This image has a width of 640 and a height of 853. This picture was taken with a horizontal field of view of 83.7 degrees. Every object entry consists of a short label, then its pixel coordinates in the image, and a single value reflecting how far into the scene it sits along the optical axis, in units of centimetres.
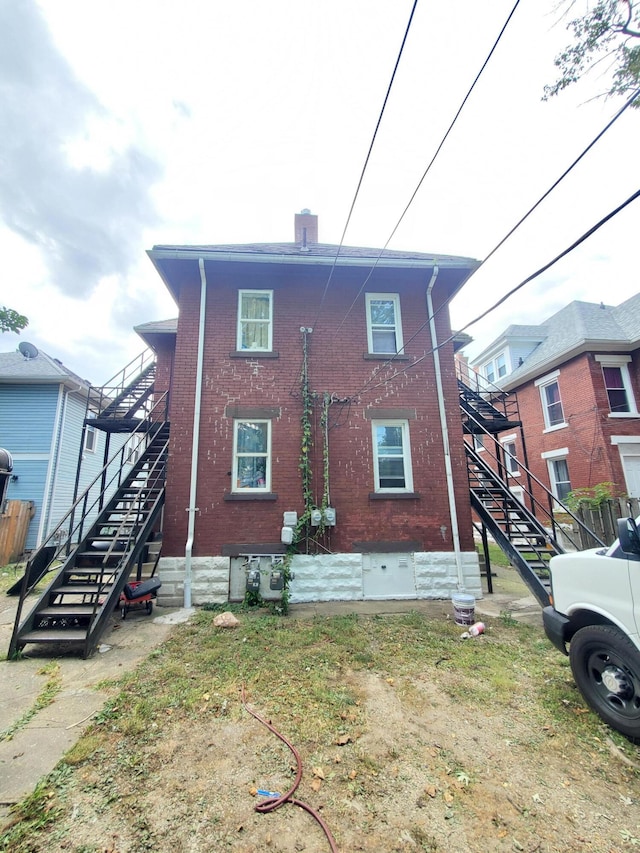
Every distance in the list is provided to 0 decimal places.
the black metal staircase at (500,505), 662
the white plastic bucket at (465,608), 593
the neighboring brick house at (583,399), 1307
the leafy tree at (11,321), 961
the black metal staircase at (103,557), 493
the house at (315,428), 739
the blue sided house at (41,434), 1264
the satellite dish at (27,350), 1483
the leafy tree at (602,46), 587
